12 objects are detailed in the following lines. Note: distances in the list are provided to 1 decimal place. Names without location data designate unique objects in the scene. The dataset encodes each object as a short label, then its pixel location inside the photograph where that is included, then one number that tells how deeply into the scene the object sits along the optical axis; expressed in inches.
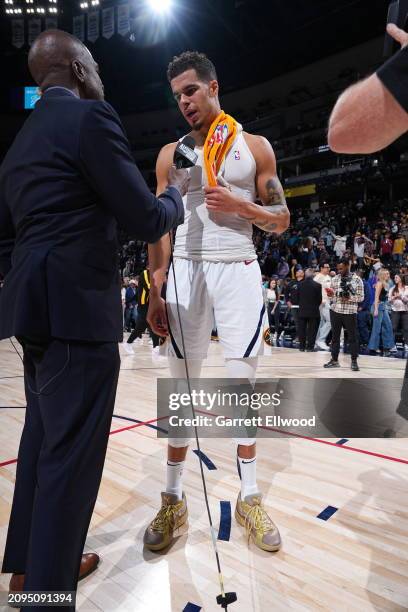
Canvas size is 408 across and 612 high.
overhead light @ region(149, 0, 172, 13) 697.2
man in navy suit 43.1
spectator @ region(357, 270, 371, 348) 334.0
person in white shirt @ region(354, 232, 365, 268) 482.9
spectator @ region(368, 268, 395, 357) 306.3
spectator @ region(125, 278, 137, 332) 427.8
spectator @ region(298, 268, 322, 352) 317.1
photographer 239.6
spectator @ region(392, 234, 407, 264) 471.2
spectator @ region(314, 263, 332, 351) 331.0
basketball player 71.4
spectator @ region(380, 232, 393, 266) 492.2
